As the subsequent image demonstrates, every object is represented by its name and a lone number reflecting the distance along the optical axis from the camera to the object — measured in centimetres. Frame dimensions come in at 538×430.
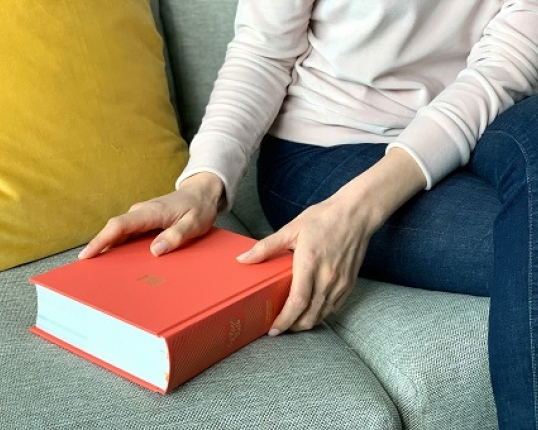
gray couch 127
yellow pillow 153
